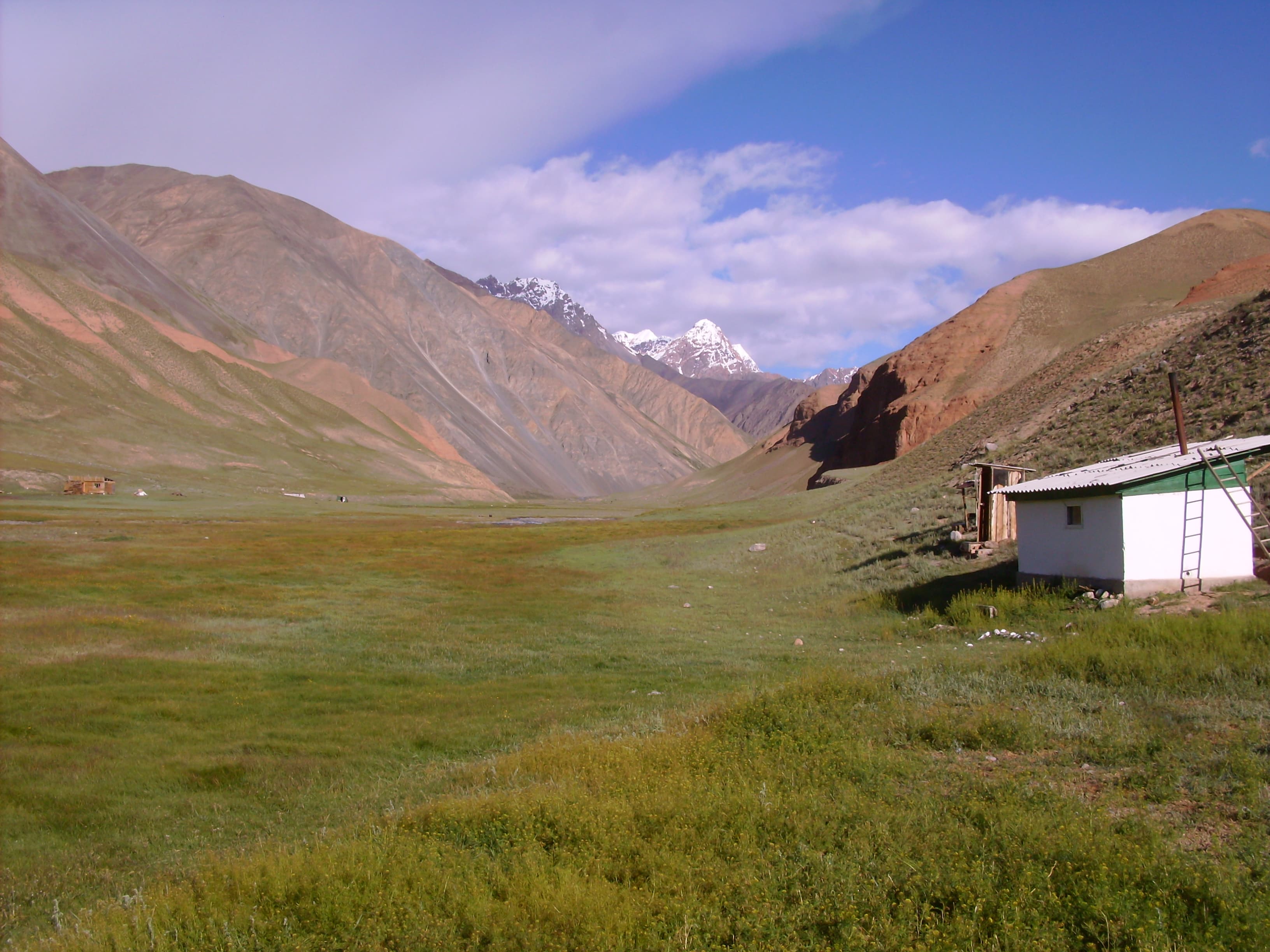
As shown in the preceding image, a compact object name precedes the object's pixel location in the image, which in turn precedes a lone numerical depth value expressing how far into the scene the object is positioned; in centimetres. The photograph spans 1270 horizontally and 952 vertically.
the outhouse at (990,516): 2769
